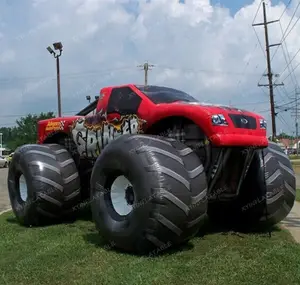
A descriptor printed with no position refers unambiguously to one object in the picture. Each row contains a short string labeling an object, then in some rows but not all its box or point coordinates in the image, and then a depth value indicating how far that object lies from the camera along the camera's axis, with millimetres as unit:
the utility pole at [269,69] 32563
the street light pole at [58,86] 23027
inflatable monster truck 4269
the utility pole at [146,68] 34375
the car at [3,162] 34304
